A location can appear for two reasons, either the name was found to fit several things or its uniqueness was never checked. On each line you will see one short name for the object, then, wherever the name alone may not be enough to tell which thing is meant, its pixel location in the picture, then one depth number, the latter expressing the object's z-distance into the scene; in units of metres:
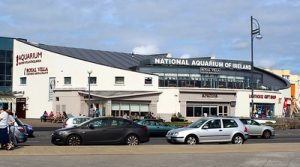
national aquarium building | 63.81
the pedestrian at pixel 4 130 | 19.30
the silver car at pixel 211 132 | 25.36
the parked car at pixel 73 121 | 30.96
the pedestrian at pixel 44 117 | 60.50
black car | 22.89
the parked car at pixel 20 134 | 24.32
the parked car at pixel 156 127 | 35.41
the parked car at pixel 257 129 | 34.00
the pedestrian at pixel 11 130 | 19.90
